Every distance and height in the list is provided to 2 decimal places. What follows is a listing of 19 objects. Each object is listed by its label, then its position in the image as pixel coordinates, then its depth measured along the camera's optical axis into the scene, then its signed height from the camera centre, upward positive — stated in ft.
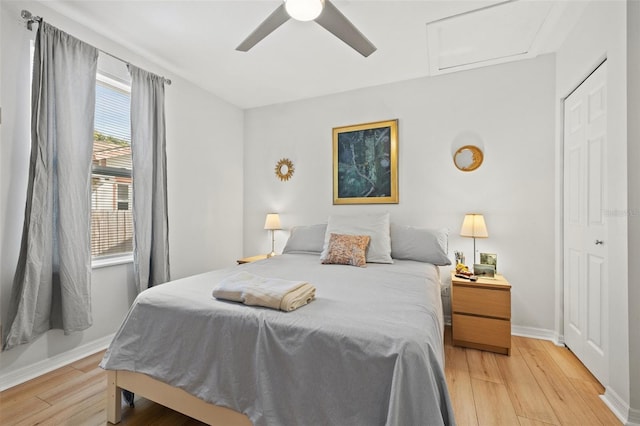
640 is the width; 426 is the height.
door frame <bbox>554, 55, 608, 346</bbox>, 8.36 -0.33
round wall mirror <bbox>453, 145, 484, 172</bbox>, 9.48 +1.80
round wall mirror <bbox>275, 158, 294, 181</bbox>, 12.55 +1.87
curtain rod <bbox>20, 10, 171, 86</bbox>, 6.28 +4.29
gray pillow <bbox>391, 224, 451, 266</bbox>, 8.53 -1.01
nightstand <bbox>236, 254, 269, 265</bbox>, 11.03 -1.88
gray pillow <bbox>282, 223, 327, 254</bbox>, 10.12 -1.00
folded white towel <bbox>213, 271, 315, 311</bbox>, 4.44 -1.31
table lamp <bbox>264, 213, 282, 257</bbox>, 12.04 -0.48
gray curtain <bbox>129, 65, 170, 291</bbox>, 8.59 +0.97
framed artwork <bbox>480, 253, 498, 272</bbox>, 9.01 -1.48
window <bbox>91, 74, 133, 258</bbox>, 8.20 +1.14
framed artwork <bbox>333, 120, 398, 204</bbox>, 10.73 +1.87
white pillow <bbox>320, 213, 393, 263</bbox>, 8.73 -0.59
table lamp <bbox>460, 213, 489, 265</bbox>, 8.62 -0.46
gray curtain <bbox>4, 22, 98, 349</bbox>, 6.32 +0.33
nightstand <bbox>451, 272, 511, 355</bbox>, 7.67 -2.79
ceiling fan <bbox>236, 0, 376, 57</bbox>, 5.22 +3.78
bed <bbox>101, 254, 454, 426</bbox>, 3.34 -1.93
